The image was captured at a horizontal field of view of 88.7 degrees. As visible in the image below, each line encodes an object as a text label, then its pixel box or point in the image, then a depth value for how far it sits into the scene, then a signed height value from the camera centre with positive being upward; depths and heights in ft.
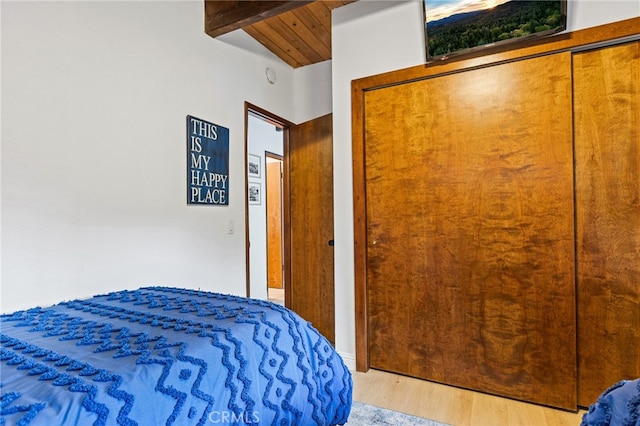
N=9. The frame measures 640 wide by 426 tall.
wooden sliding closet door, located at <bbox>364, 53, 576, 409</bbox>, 5.85 -0.38
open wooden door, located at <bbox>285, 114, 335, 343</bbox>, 9.40 -0.34
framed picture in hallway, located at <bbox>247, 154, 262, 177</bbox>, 13.23 +2.00
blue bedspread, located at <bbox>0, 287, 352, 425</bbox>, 2.19 -1.20
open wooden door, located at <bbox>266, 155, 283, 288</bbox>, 16.46 -0.60
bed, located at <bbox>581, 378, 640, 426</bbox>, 2.28 -1.47
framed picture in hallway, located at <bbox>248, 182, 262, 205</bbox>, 13.32 +0.85
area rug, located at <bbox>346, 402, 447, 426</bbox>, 5.45 -3.53
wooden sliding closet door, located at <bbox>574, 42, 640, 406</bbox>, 5.43 -0.09
